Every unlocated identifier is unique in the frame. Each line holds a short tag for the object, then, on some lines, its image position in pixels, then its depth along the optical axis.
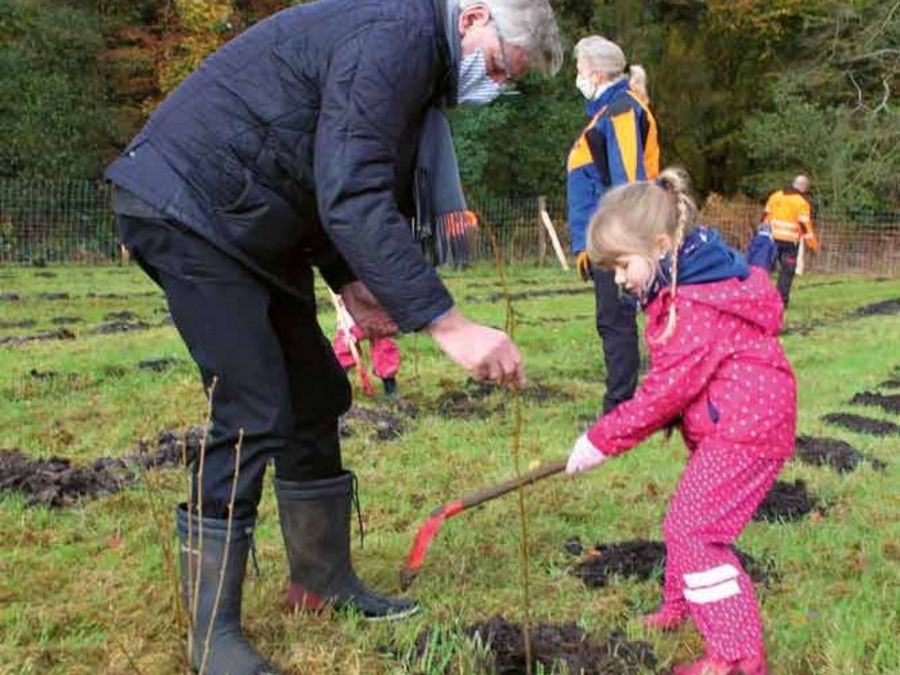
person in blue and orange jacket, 5.89
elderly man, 2.68
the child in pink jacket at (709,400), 2.91
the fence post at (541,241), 25.95
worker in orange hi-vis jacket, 14.77
